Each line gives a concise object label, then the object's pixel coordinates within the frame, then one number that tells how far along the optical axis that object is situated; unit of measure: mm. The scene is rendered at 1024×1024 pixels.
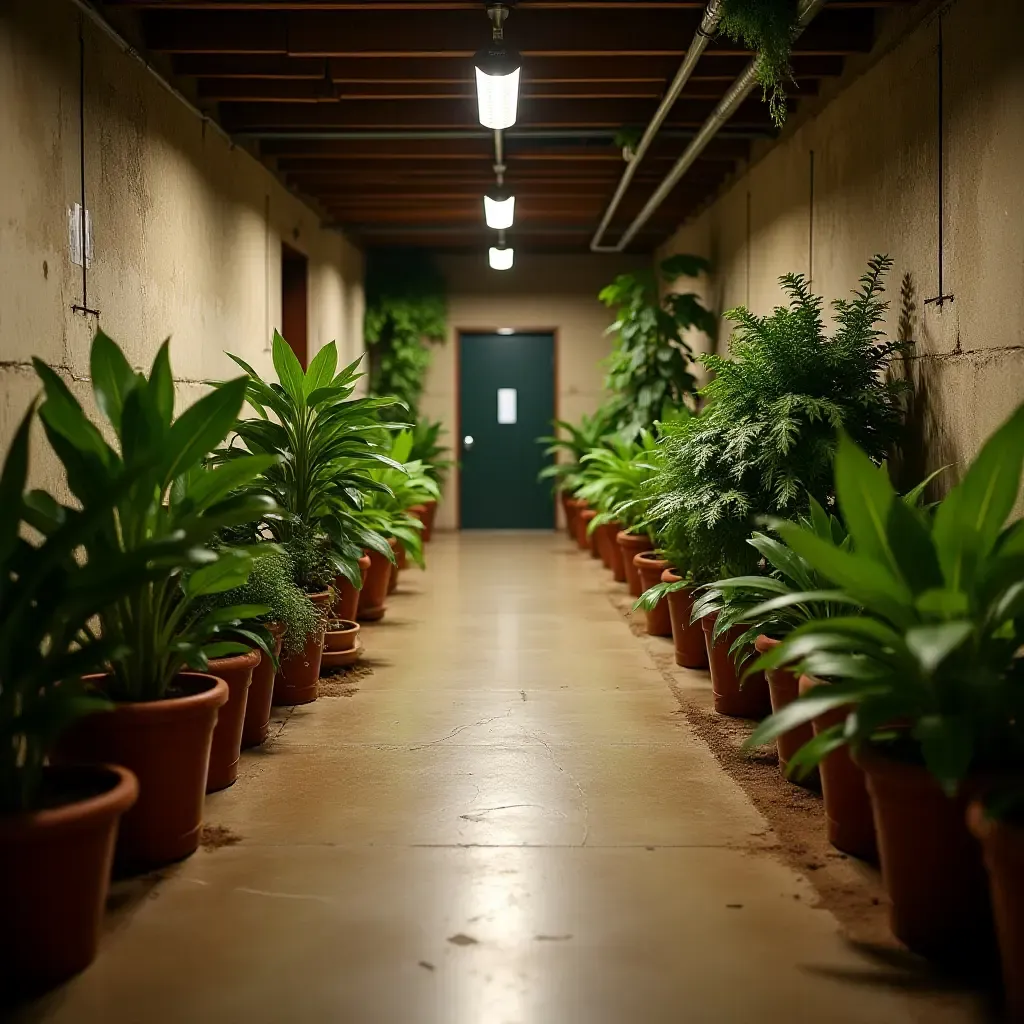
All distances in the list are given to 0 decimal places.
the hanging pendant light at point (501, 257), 8516
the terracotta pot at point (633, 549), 6793
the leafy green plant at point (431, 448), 9672
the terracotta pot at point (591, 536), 9040
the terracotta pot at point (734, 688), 4148
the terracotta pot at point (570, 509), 10333
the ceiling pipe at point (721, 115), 3811
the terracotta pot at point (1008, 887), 1905
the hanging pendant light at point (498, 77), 4102
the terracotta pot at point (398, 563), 7318
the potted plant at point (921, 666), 2136
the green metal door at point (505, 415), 11391
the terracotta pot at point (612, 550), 7738
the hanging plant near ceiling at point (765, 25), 3787
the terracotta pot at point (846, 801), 2764
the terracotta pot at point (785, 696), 3240
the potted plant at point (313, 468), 4309
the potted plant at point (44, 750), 2104
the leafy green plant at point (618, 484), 6785
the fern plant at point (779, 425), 3936
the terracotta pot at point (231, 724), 3254
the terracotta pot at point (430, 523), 10391
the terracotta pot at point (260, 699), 3764
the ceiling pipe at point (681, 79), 4066
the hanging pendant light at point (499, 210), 7016
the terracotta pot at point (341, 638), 4906
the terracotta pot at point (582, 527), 9585
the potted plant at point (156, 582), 2531
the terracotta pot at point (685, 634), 4945
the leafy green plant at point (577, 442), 9404
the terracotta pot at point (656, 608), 5789
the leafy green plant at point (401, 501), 5645
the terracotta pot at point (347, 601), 5582
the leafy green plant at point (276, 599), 3590
